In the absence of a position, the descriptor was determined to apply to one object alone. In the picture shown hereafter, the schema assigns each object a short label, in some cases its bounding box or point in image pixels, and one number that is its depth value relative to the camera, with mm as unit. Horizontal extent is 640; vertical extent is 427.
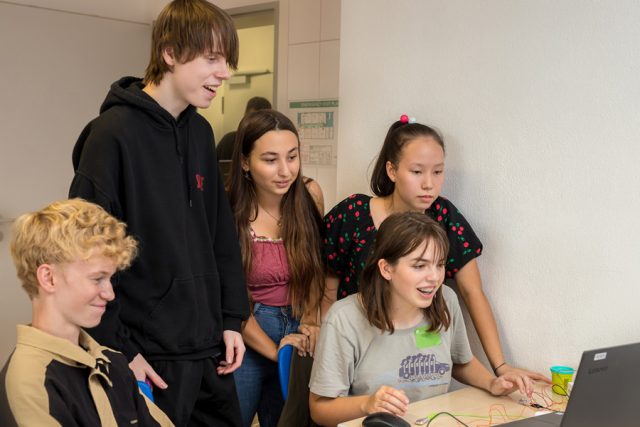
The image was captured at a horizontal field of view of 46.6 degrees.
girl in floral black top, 2355
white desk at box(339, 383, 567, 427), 1901
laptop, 1553
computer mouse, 1730
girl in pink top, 2410
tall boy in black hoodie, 1849
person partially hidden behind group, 4152
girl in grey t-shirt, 2033
